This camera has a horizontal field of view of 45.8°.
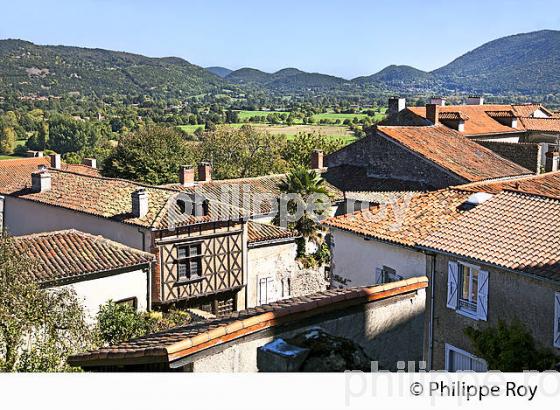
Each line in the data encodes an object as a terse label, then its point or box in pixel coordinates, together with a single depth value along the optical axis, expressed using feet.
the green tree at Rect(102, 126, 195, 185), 126.52
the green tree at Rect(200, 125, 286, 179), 143.95
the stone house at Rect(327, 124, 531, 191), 73.87
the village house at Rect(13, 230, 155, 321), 50.62
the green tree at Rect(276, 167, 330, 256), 78.69
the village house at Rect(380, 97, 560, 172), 88.84
